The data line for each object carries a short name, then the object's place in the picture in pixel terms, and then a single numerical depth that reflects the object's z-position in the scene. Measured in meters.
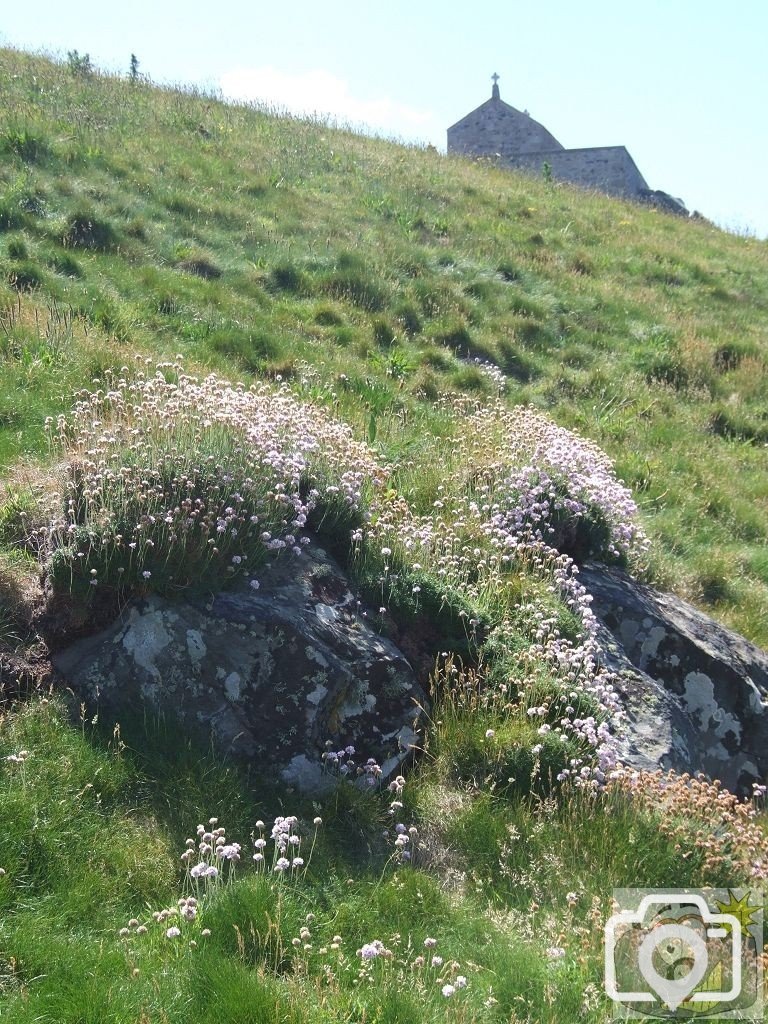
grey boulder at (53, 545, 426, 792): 5.62
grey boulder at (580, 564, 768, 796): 7.30
